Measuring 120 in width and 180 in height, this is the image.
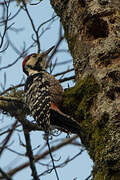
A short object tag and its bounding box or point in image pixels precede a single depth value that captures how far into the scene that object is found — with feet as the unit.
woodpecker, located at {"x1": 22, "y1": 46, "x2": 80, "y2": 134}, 19.99
